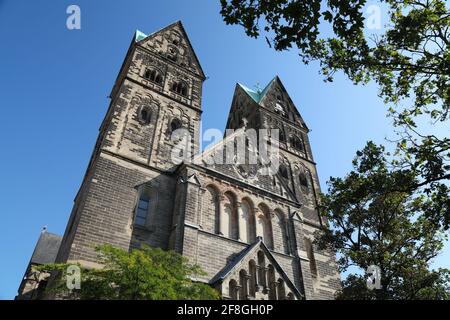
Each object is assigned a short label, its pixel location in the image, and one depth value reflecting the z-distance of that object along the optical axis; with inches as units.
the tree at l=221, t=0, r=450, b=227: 295.0
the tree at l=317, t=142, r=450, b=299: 506.6
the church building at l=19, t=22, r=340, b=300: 595.2
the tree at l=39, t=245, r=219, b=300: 359.9
